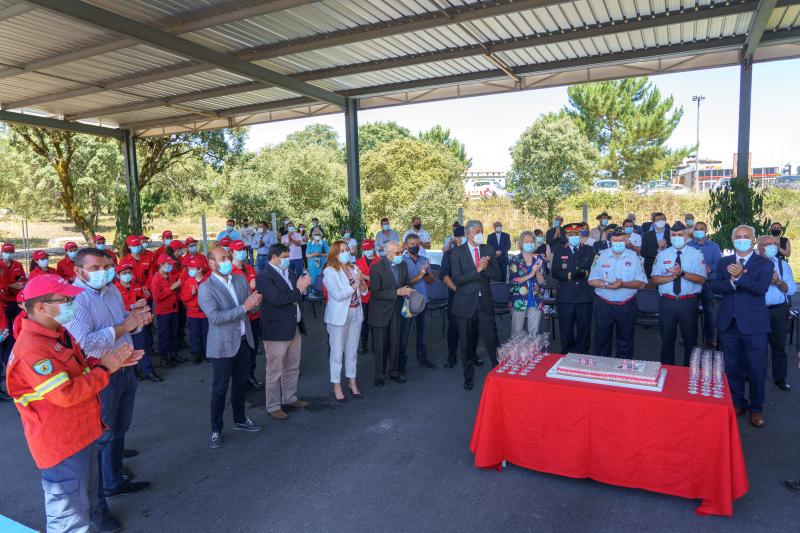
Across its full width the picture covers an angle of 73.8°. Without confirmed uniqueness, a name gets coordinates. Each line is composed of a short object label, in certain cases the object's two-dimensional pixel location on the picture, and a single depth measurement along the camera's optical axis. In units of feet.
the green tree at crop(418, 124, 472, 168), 165.89
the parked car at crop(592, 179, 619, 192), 82.29
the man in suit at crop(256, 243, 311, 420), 16.74
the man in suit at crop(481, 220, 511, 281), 32.89
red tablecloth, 11.09
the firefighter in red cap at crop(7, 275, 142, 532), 8.71
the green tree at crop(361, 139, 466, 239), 87.71
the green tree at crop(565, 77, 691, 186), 87.61
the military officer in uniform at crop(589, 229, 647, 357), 19.36
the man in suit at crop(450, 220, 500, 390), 19.77
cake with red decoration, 12.30
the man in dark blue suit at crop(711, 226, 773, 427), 15.71
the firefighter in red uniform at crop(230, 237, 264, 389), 20.56
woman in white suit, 18.49
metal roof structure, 26.16
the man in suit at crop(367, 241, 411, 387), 20.06
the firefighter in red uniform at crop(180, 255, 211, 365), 23.67
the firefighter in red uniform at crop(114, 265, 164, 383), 20.38
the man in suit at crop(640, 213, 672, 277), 29.50
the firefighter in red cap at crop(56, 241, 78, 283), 26.22
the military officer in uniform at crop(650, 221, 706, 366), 18.76
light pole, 89.61
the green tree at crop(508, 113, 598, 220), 72.79
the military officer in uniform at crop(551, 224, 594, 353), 21.25
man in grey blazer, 15.21
